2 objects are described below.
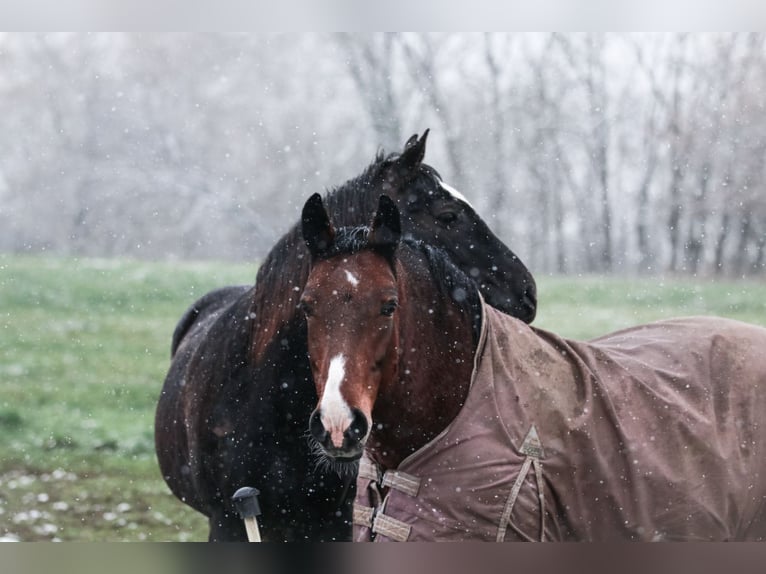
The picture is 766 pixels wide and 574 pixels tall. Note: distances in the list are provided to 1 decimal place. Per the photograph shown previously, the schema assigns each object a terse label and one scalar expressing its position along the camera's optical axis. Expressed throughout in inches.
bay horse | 422.9
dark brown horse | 436.9
